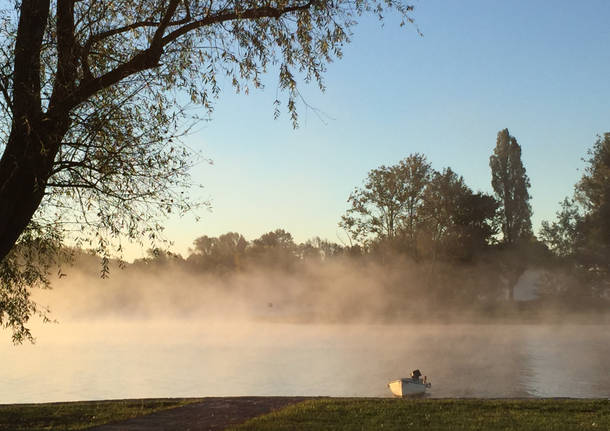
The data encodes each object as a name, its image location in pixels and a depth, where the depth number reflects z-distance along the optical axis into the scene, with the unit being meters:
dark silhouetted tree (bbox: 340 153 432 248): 59.75
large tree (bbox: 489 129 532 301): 60.56
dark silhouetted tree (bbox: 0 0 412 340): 10.55
